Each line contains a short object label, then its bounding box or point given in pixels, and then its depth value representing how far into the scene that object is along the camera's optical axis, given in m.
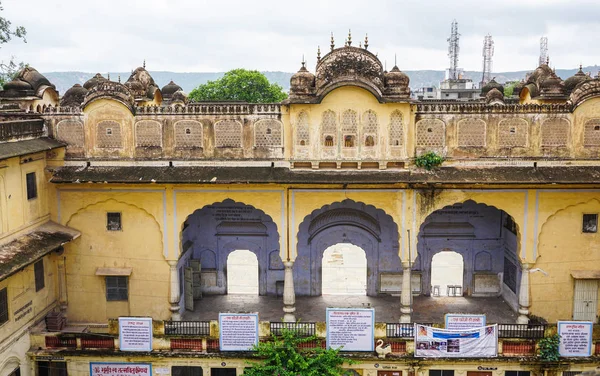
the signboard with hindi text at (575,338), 14.49
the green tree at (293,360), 13.89
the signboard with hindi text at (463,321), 14.56
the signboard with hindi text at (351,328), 14.72
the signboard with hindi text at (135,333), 14.86
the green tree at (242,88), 47.84
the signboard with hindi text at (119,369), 15.02
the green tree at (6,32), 26.83
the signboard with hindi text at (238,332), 14.77
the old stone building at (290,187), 15.11
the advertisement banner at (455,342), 14.66
